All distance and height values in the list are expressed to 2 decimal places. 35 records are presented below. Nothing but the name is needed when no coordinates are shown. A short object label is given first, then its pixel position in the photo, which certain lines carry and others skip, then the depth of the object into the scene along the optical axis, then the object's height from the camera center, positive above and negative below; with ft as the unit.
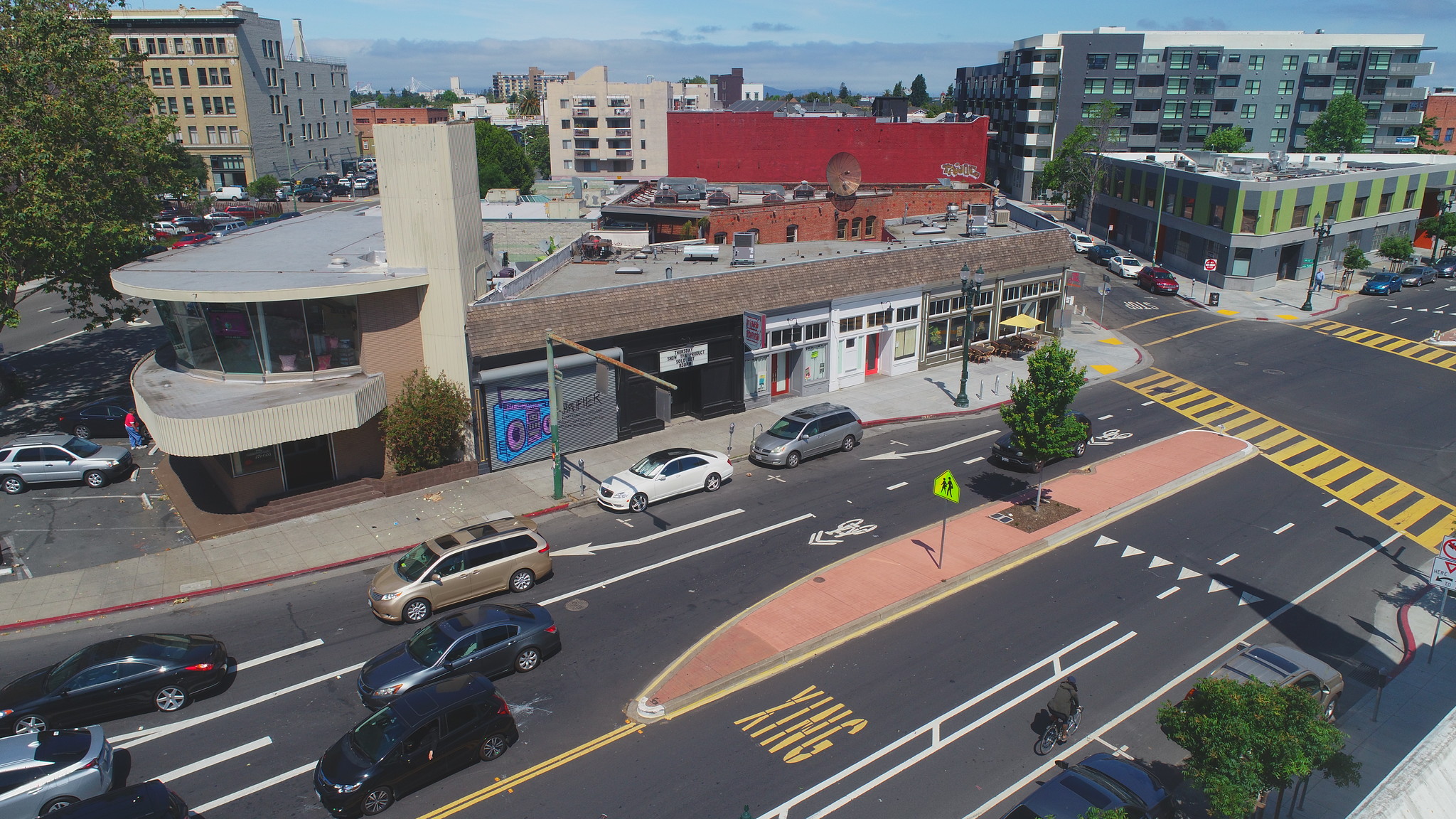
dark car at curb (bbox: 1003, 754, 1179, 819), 48.06 -34.06
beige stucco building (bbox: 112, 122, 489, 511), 90.17 -18.78
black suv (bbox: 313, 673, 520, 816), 50.85 -34.30
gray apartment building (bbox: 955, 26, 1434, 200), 334.03 +26.04
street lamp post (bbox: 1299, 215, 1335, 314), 180.55 -16.80
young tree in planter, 90.33 -25.17
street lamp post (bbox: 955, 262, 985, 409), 123.44 -23.00
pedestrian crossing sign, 79.00 -28.88
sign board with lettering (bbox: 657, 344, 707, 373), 113.19 -25.79
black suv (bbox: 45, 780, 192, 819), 47.50 -34.24
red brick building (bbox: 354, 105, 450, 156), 504.43 +17.38
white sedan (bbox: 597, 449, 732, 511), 92.99 -33.96
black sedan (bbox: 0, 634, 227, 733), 57.31 -34.32
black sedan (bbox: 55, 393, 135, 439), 113.19 -33.70
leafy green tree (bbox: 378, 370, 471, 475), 96.07 -28.67
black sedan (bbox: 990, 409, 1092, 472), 101.83 -34.02
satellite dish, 168.04 -4.31
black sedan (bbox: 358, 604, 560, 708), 60.49 -34.25
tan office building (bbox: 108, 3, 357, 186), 309.22 +22.30
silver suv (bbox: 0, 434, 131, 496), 97.14 -33.70
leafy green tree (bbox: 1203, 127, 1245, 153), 306.35 +4.06
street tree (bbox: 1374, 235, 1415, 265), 204.33 -21.07
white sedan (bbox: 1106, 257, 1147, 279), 209.05 -25.86
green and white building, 193.77 -12.06
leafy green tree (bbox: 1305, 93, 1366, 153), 313.32 +9.25
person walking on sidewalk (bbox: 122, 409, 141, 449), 111.45 -34.36
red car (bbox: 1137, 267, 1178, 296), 193.06 -27.03
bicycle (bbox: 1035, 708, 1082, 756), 56.44 -35.71
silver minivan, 104.68 -32.96
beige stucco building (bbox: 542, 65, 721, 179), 369.09 +9.77
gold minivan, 71.26 -33.72
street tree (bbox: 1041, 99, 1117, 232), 269.64 -3.49
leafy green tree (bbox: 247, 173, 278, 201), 306.96 -13.41
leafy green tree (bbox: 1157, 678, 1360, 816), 42.01 -27.36
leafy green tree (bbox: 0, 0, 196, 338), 103.45 -0.80
